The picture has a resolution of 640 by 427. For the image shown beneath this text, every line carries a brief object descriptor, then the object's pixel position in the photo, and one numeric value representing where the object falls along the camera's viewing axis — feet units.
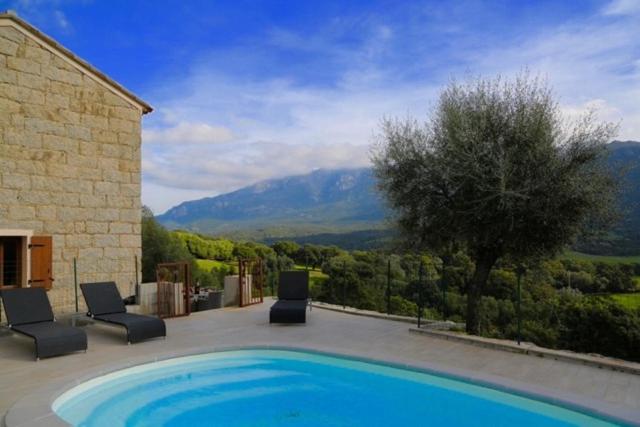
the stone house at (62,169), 31.55
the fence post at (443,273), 33.36
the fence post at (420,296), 30.27
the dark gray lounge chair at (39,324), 22.97
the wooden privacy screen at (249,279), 40.92
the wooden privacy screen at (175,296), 35.32
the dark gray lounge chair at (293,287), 35.91
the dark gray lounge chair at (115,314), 26.63
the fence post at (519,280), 25.75
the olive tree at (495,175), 27.78
